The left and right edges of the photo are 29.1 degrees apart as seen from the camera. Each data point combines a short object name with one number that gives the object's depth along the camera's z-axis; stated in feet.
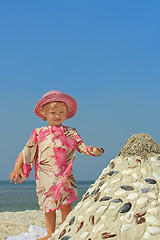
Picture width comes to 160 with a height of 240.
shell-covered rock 8.33
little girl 14.30
